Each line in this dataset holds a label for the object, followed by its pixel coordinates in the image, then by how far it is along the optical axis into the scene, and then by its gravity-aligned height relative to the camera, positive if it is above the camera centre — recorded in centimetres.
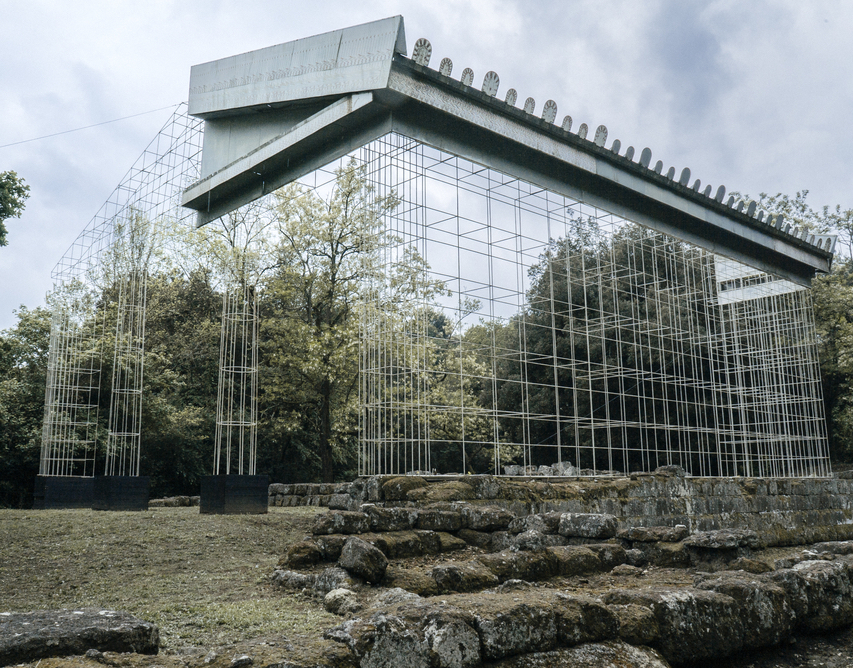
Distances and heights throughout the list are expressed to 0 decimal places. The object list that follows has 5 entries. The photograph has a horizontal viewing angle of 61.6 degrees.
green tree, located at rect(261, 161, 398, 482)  2041 +432
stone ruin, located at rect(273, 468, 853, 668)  341 -95
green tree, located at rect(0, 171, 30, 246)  1145 +417
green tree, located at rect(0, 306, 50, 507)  1986 +152
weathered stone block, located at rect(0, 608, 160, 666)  291 -76
